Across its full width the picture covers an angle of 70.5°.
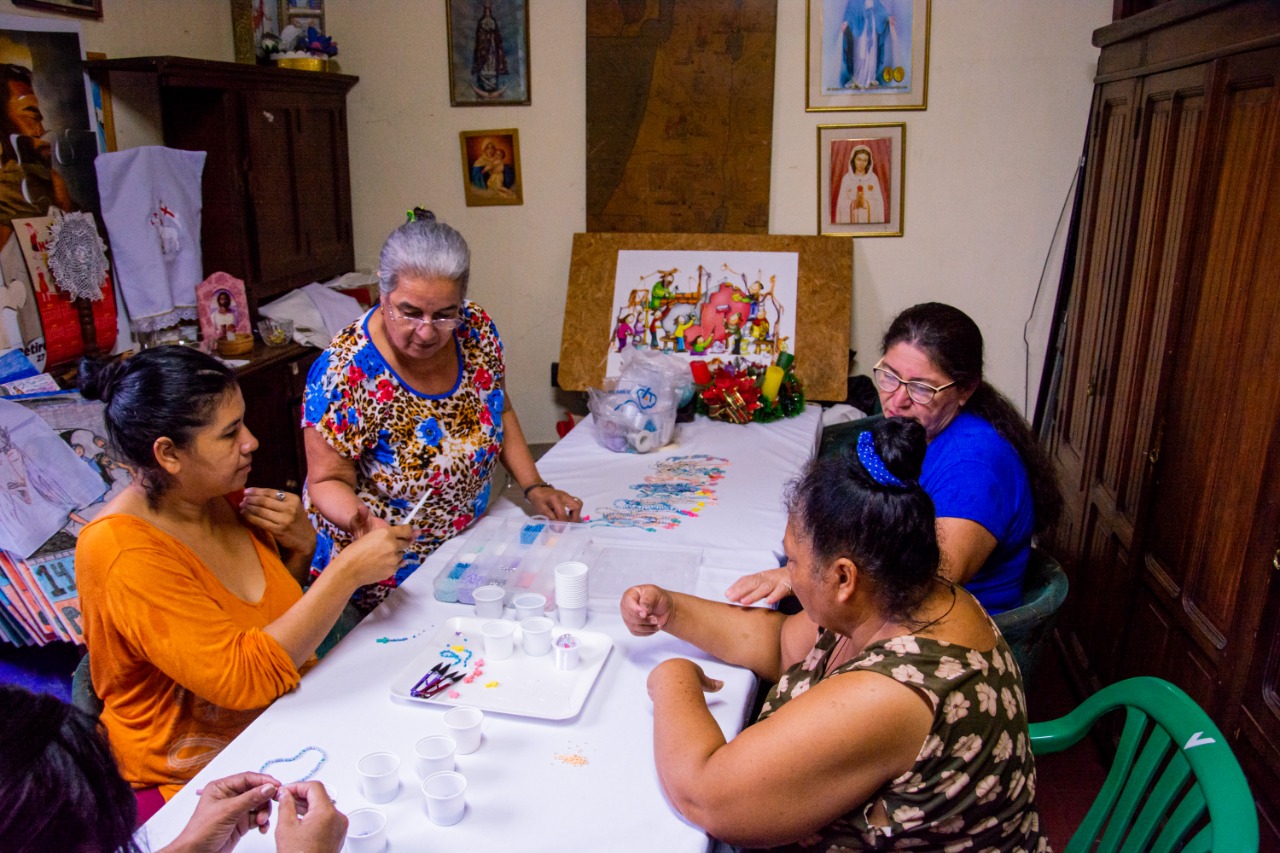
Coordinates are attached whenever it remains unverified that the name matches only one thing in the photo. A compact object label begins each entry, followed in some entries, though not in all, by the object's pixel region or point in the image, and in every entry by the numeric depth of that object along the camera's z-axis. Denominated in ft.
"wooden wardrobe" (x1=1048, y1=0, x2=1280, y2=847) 5.82
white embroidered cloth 10.40
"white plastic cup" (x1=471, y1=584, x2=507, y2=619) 5.72
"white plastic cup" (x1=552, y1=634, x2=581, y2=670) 5.14
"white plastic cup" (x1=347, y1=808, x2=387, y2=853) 3.76
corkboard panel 12.48
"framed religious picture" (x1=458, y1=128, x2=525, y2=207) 13.58
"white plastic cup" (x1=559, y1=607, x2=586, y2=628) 5.67
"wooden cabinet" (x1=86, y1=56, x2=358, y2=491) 11.05
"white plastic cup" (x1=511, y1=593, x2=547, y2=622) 5.72
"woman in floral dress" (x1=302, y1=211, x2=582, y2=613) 6.51
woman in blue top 5.80
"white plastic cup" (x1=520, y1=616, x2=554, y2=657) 5.27
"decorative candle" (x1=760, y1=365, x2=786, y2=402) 11.17
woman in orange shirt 4.53
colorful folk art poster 12.70
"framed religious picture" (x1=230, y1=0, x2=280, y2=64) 12.83
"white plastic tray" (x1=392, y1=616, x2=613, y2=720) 4.81
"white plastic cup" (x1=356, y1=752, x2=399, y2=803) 4.05
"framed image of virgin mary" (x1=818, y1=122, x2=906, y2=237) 12.59
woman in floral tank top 3.68
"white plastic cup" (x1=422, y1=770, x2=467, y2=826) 3.92
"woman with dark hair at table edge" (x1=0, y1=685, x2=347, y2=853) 2.74
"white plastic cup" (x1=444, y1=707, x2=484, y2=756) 4.44
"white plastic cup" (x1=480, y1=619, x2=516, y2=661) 5.24
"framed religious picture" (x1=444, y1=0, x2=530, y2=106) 13.03
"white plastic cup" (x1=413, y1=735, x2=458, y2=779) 4.22
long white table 3.94
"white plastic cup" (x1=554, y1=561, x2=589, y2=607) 5.62
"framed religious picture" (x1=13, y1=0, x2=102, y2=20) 9.51
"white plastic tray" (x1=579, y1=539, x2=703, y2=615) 6.05
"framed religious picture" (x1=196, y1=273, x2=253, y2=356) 11.31
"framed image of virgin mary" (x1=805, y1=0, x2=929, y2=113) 12.11
